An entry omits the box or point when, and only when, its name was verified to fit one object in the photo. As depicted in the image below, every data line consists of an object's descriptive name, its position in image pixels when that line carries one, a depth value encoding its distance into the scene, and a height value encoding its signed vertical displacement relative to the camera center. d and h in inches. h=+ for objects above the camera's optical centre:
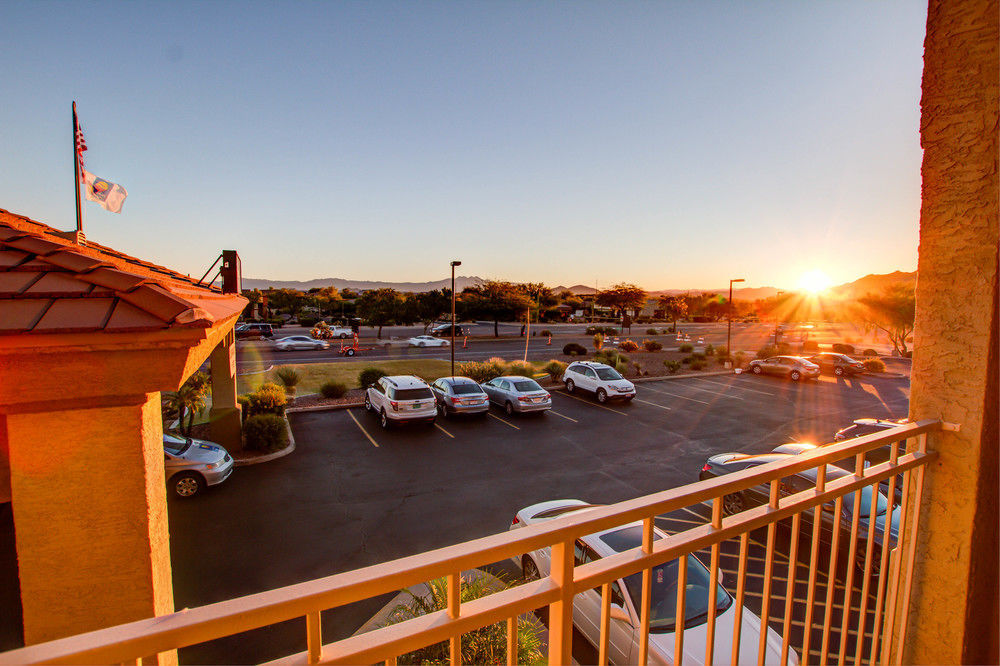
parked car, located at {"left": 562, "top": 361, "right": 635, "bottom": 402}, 756.6 -132.3
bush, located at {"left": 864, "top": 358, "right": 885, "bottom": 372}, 1131.7 -150.8
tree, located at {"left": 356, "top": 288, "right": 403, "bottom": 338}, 1993.1 -46.8
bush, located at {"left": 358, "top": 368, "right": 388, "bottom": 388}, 823.1 -133.2
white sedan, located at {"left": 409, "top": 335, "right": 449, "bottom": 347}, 1609.0 -144.2
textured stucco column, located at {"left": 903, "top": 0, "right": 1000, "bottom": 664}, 101.7 -7.3
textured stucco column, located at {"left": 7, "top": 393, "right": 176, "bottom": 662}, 98.6 -45.6
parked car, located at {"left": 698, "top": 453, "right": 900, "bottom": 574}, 288.2 -131.7
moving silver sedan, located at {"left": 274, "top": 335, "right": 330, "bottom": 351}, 1499.8 -142.0
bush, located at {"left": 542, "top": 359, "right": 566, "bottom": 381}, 947.3 -136.7
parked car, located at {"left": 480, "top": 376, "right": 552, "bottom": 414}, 666.8 -134.1
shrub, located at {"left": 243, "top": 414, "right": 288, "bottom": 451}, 509.4 -141.5
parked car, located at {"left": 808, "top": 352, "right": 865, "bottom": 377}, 1062.4 -141.7
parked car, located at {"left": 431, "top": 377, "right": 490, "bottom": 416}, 642.2 -130.5
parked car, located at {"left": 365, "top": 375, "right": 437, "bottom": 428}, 586.2 -125.1
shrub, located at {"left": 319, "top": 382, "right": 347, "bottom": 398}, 783.7 -147.3
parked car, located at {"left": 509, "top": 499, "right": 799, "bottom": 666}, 187.7 -130.2
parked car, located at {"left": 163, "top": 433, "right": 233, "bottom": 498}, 392.8 -137.3
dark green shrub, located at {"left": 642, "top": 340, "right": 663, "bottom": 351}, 1573.6 -150.1
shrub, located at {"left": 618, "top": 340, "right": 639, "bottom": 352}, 1544.0 -149.2
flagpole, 255.7 +66.5
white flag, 278.7 +60.5
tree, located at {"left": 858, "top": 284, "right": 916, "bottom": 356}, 1485.0 -36.3
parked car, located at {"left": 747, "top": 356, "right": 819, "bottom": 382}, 991.6 -142.2
